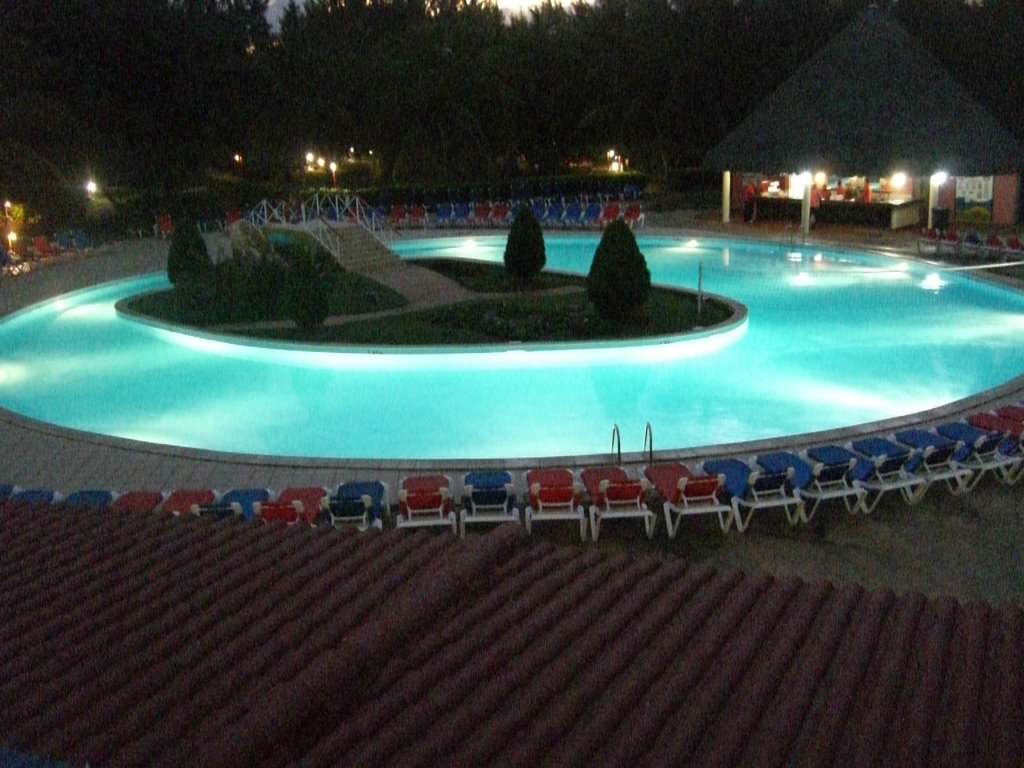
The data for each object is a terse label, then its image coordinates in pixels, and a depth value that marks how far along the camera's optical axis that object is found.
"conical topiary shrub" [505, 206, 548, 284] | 18.00
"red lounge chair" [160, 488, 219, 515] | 7.50
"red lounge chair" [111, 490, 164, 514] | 7.47
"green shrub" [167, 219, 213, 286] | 17.70
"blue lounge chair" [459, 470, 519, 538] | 7.64
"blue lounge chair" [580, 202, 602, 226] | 26.91
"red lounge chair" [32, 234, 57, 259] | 22.67
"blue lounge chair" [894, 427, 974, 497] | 8.08
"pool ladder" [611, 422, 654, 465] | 8.69
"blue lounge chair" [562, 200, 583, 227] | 26.94
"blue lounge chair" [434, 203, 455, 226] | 27.72
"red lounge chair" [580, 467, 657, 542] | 7.50
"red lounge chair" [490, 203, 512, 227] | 27.46
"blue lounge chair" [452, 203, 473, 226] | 27.67
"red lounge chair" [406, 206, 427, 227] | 27.35
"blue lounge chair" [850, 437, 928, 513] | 7.94
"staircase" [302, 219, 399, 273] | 19.56
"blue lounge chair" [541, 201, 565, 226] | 27.20
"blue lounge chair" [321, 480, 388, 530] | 7.51
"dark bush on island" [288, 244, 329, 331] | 14.59
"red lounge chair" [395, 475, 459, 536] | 7.55
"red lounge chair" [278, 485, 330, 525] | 7.51
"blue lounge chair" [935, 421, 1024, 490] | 8.27
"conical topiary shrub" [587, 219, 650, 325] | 14.39
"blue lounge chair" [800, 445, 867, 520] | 7.72
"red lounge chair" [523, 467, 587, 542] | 7.55
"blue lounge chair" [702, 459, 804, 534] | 7.60
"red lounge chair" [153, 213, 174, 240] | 26.83
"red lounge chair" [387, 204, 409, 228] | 27.30
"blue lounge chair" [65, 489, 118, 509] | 7.79
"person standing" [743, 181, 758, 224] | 28.20
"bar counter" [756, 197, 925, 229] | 26.05
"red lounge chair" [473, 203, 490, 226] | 27.50
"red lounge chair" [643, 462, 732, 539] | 7.54
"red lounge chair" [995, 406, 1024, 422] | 9.02
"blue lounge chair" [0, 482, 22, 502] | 7.92
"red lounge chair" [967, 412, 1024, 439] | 8.64
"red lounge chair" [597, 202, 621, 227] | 26.83
